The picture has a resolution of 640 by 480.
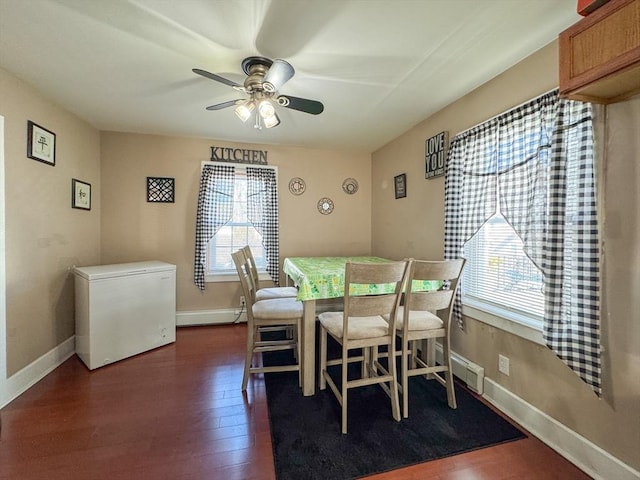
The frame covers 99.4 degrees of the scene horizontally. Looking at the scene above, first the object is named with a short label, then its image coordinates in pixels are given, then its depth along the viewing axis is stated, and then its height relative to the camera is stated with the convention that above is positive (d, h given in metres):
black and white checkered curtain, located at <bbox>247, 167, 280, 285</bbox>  3.60 +0.33
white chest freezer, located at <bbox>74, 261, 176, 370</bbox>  2.35 -0.70
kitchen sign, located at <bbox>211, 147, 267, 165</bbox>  3.49 +1.06
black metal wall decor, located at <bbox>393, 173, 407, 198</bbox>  3.12 +0.62
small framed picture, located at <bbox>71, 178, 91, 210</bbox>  2.69 +0.42
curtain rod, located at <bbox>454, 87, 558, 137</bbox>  1.58 +0.86
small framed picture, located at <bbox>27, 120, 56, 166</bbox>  2.14 +0.76
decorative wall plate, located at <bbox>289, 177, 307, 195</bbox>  3.77 +0.71
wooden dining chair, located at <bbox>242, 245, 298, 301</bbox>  2.61 -0.55
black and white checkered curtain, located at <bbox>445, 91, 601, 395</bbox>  1.36 +0.21
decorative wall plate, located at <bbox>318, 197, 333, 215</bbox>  3.89 +0.45
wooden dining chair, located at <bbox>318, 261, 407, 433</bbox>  1.61 -0.60
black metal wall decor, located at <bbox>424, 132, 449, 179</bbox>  2.43 +0.79
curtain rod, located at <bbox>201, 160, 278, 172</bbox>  3.43 +0.94
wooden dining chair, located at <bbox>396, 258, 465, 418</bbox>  1.75 -0.55
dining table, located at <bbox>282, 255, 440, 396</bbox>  1.95 -0.40
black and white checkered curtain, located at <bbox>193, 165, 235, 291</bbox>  3.40 +0.38
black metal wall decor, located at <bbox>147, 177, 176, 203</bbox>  3.33 +0.58
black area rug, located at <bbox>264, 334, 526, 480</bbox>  1.44 -1.19
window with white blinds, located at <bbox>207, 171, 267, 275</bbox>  3.58 +0.01
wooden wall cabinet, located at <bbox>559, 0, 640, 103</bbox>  1.01 +0.74
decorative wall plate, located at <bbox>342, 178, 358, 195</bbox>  3.96 +0.75
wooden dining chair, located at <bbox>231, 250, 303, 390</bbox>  2.05 -0.60
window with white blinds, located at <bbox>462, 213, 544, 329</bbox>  1.76 -0.28
